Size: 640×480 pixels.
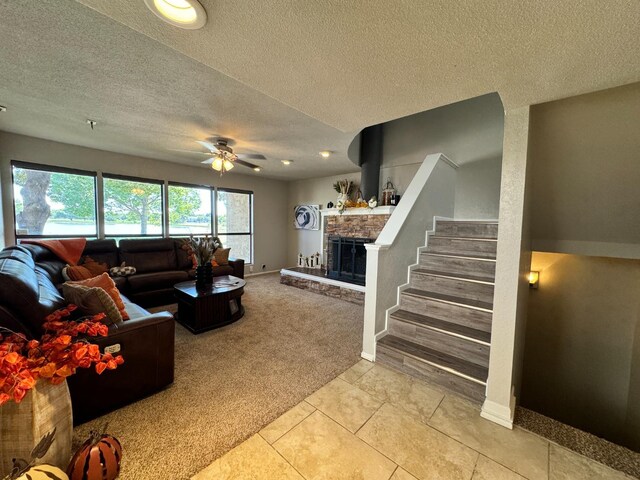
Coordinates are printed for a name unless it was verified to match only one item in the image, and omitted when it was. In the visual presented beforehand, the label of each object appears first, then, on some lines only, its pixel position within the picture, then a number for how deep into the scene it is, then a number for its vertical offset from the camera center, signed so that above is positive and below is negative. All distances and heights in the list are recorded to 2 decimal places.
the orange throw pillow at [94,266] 3.61 -0.65
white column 1.66 -0.28
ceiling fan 3.19 +0.92
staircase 2.09 -0.87
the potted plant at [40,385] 1.03 -0.72
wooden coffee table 3.00 -1.01
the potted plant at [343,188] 5.17 +0.84
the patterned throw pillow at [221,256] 4.76 -0.60
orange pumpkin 1.17 -1.13
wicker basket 1.11 -0.92
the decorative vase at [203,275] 3.33 -0.68
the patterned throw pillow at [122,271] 3.81 -0.74
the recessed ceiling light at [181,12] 0.92 +0.80
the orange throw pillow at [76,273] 3.25 -0.67
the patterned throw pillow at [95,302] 1.82 -0.59
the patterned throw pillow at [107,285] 2.18 -0.56
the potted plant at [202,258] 3.30 -0.45
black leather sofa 1.44 -0.85
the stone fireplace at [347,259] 4.45 -0.60
